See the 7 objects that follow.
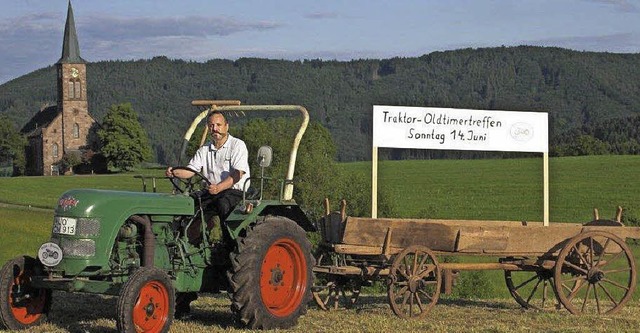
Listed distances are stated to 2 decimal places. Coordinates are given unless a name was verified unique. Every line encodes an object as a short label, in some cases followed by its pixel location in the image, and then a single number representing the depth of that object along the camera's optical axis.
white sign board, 12.38
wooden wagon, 11.10
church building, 130.12
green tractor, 8.86
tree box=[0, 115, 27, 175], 128.75
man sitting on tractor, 9.91
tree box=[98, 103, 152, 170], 112.69
